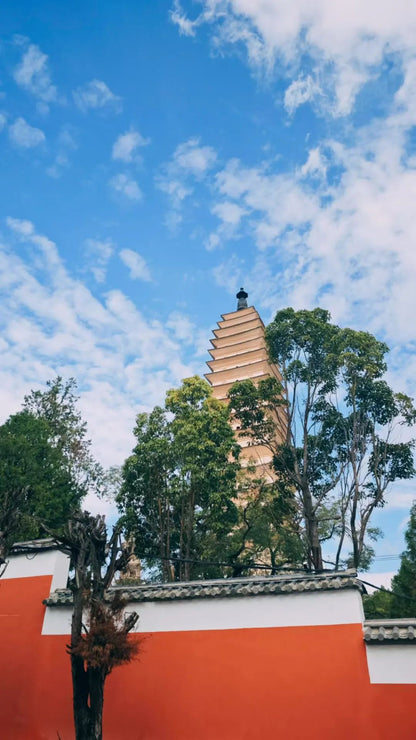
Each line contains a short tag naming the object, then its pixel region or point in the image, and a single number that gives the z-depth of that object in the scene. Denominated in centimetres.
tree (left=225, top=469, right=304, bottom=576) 1488
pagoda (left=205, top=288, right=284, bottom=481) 3250
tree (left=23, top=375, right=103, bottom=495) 1702
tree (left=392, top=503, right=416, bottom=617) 1527
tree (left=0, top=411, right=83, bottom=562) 1237
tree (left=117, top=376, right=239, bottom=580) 1400
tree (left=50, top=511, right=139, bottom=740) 558
